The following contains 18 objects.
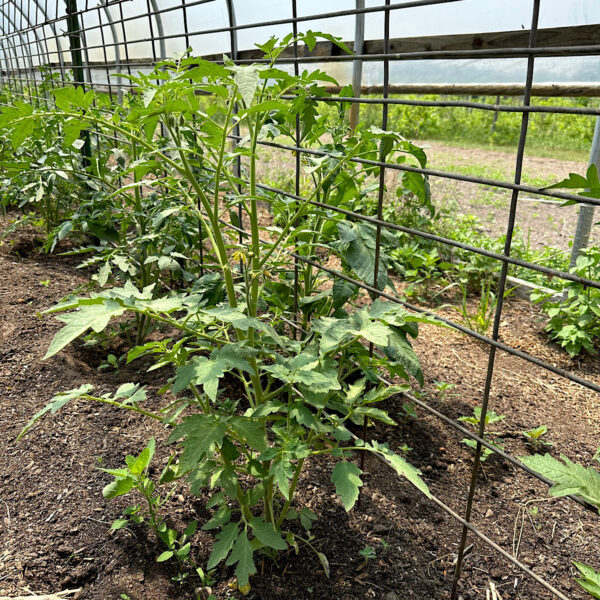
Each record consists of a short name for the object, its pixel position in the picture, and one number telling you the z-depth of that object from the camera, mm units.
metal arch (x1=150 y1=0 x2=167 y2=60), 5945
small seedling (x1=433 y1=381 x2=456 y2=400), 2258
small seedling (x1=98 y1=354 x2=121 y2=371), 2398
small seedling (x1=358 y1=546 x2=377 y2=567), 1509
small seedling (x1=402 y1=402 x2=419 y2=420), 2077
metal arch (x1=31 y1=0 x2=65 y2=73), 8455
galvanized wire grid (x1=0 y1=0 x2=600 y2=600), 1025
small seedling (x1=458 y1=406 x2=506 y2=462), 1969
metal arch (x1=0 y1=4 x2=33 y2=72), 10225
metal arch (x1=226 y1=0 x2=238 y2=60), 2154
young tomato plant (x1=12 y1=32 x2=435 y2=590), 1119
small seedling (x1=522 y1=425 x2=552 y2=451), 2004
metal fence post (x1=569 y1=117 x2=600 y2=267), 2826
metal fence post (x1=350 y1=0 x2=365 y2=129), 3850
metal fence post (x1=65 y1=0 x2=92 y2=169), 4288
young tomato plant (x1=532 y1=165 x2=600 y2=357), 2588
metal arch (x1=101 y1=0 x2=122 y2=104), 5316
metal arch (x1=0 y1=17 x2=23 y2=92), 10855
